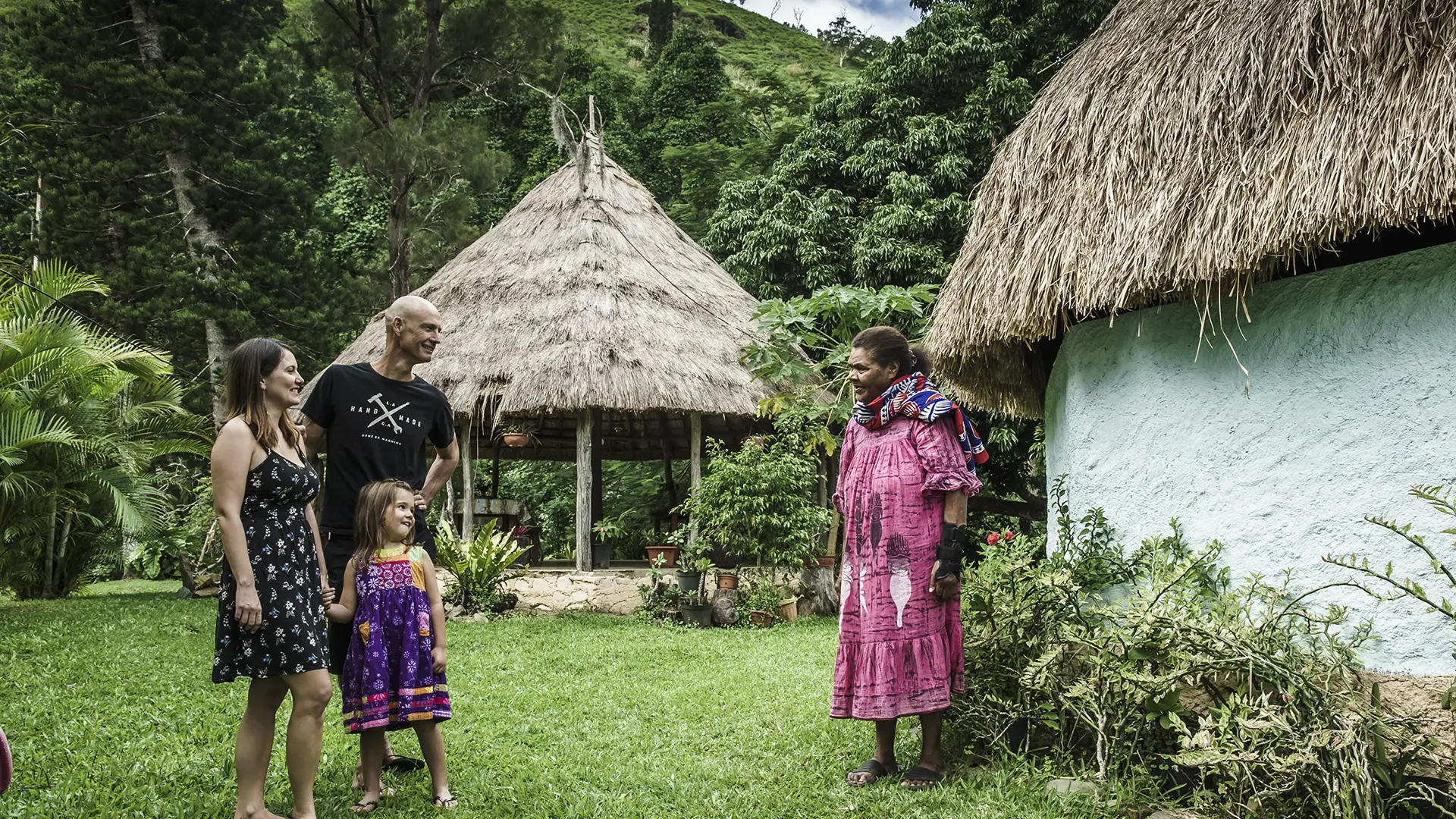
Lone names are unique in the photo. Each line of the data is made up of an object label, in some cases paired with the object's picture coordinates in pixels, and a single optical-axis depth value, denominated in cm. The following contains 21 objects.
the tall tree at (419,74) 1622
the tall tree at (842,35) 5353
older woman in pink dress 362
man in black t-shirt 346
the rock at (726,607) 929
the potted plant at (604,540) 1087
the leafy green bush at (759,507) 950
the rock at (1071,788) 337
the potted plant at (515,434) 1118
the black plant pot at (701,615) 937
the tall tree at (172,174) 1658
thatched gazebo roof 994
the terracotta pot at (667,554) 1054
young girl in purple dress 331
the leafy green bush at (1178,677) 291
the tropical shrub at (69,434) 834
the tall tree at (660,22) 4466
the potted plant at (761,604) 946
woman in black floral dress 288
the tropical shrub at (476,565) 976
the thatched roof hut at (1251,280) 320
